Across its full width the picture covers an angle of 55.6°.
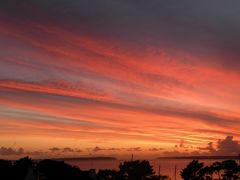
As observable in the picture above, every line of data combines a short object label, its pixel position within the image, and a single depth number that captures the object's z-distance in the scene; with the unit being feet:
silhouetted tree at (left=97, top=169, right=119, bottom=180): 159.04
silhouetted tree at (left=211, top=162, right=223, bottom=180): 142.64
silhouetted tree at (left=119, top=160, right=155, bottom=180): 171.68
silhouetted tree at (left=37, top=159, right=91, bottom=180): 104.09
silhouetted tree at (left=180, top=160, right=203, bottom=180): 140.52
